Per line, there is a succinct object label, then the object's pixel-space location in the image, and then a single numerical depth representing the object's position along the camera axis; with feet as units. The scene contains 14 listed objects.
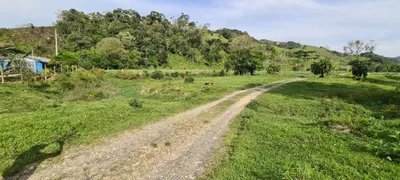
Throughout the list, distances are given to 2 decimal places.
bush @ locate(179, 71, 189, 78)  144.93
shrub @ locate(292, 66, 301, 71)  251.39
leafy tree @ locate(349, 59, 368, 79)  129.95
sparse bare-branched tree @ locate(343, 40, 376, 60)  174.60
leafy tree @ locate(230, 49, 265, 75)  156.46
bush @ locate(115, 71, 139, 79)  120.88
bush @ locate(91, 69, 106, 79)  101.11
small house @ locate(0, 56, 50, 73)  112.18
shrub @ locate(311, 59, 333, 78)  141.18
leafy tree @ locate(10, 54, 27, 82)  73.00
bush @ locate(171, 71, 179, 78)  138.56
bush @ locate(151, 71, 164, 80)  125.39
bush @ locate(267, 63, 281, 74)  170.19
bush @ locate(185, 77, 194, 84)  96.22
